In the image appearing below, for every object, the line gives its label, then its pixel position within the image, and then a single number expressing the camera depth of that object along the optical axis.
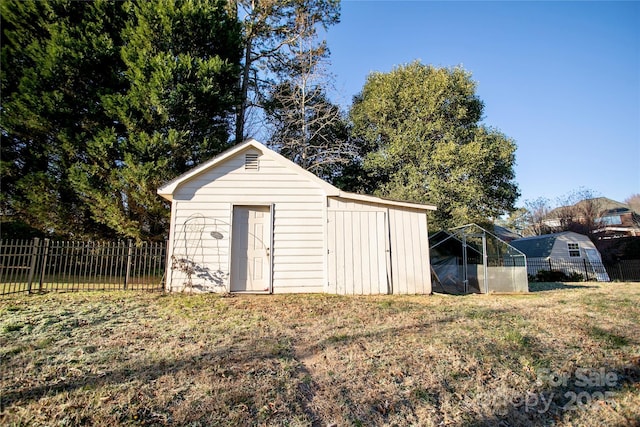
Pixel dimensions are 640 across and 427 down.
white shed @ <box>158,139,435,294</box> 8.30
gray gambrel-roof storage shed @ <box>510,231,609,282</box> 19.39
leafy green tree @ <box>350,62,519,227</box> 15.98
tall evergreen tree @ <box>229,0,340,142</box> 16.73
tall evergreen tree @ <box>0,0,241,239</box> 11.25
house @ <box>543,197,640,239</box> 26.31
